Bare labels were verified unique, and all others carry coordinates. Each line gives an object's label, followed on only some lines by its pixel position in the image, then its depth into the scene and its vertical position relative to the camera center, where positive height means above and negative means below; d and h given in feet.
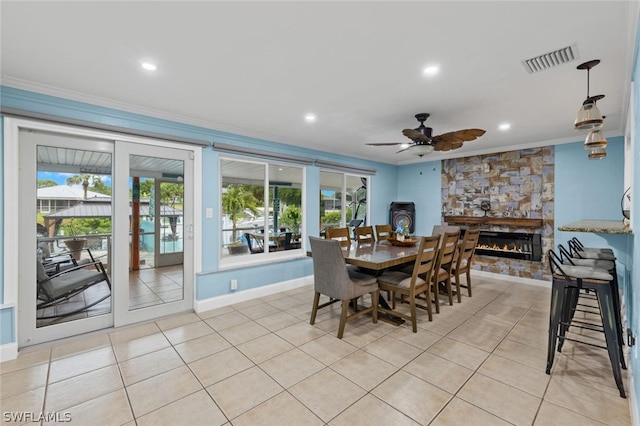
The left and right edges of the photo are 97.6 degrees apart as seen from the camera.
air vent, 6.50 +3.73
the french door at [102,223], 8.63 -0.44
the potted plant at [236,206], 13.57 +0.27
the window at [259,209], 13.62 +0.13
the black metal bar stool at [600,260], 7.26 -1.62
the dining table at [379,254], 9.47 -1.64
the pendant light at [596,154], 9.59 +2.01
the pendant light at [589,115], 6.93 +2.43
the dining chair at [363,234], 14.69 -1.19
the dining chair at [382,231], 15.94 -1.11
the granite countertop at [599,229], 6.72 -0.44
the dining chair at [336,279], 9.39 -2.39
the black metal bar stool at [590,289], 6.61 -2.15
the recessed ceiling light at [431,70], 7.23 +3.73
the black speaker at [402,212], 21.15 -0.04
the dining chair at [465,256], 12.99 -2.13
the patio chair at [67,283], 8.98 -2.46
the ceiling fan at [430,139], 9.80 +2.65
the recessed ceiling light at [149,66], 7.13 +3.76
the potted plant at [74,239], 9.40 -0.97
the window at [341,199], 18.16 +0.84
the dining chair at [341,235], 13.60 -1.15
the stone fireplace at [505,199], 15.80 +0.78
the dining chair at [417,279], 9.89 -2.58
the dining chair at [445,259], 11.11 -1.96
